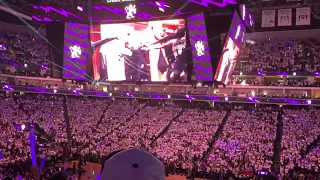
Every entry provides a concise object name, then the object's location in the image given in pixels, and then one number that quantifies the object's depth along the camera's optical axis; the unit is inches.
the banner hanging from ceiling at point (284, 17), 1161.4
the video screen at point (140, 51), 722.2
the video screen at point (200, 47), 678.8
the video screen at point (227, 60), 688.3
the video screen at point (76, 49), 818.8
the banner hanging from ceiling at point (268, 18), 1185.3
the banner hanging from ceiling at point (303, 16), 1139.2
